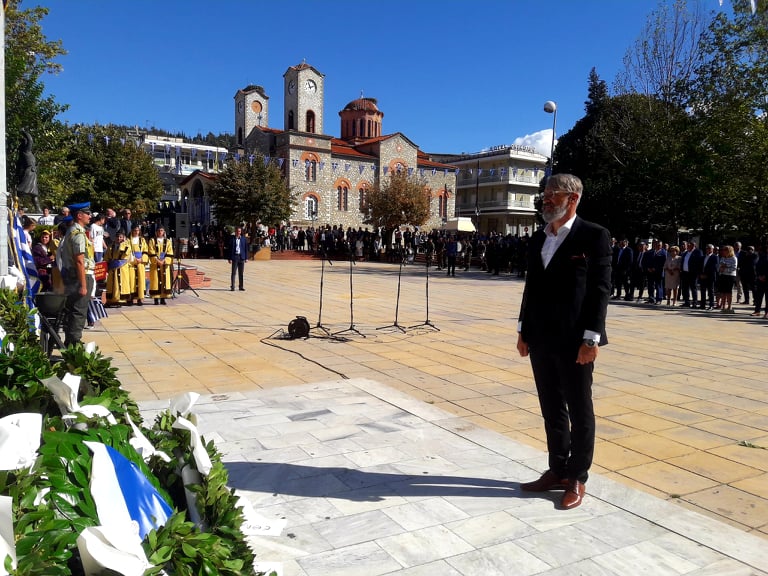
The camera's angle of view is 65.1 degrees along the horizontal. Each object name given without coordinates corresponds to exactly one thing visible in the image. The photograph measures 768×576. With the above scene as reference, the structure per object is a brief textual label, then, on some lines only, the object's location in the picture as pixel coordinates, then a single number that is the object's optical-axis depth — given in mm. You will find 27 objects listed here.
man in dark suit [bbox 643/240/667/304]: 16375
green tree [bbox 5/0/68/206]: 16406
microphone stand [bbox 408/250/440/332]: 10266
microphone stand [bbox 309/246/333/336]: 9494
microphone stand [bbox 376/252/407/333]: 9994
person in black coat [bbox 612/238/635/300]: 16953
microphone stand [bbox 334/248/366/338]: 9539
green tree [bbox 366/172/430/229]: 45500
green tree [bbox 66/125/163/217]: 38031
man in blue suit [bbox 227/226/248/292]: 15430
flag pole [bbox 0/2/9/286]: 5402
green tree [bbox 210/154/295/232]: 36594
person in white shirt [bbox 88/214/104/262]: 11656
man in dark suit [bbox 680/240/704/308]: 15586
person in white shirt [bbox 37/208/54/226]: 14534
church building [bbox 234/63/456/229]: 54750
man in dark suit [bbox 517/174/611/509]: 3393
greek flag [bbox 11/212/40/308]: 8000
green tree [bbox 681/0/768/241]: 18125
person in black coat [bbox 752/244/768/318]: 14070
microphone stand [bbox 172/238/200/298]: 14290
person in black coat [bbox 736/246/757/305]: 15461
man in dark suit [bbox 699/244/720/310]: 15234
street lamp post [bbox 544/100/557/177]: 21891
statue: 11250
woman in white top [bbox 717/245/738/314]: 14547
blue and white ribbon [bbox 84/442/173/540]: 1479
